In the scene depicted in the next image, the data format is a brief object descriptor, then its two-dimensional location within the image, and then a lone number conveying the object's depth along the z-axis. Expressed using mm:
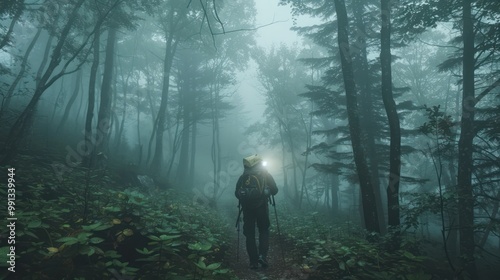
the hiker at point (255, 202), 5715
